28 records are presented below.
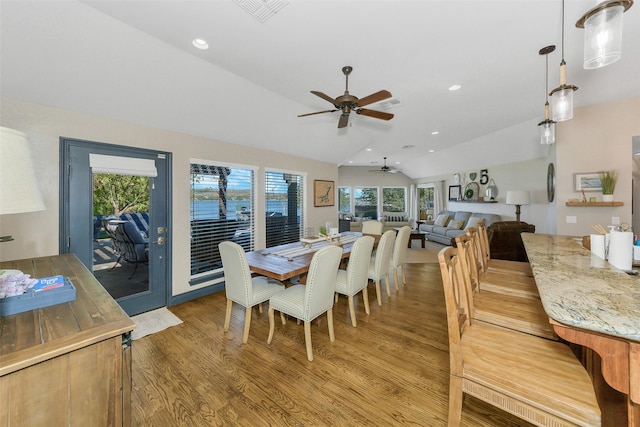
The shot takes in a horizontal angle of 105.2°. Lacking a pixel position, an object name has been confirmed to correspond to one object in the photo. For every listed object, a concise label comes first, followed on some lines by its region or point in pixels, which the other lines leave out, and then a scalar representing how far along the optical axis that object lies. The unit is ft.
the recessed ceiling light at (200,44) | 7.10
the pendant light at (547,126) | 7.75
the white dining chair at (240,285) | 7.44
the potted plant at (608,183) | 11.43
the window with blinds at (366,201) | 33.63
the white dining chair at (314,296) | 6.91
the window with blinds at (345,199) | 33.30
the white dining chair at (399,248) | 11.84
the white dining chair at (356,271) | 8.47
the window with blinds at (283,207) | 15.37
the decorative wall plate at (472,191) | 23.80
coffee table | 22.22
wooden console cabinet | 2.51
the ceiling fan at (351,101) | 7.85
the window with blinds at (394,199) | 34.32
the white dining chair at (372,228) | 14.94
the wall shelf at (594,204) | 11.41
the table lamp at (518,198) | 17.88
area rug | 18.30
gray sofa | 21.61
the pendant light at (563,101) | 5.83
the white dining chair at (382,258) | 10.23
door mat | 8.48
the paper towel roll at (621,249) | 4.50
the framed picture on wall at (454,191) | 26.18
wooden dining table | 7.63
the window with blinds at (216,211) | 11.63
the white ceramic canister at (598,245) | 5.41
